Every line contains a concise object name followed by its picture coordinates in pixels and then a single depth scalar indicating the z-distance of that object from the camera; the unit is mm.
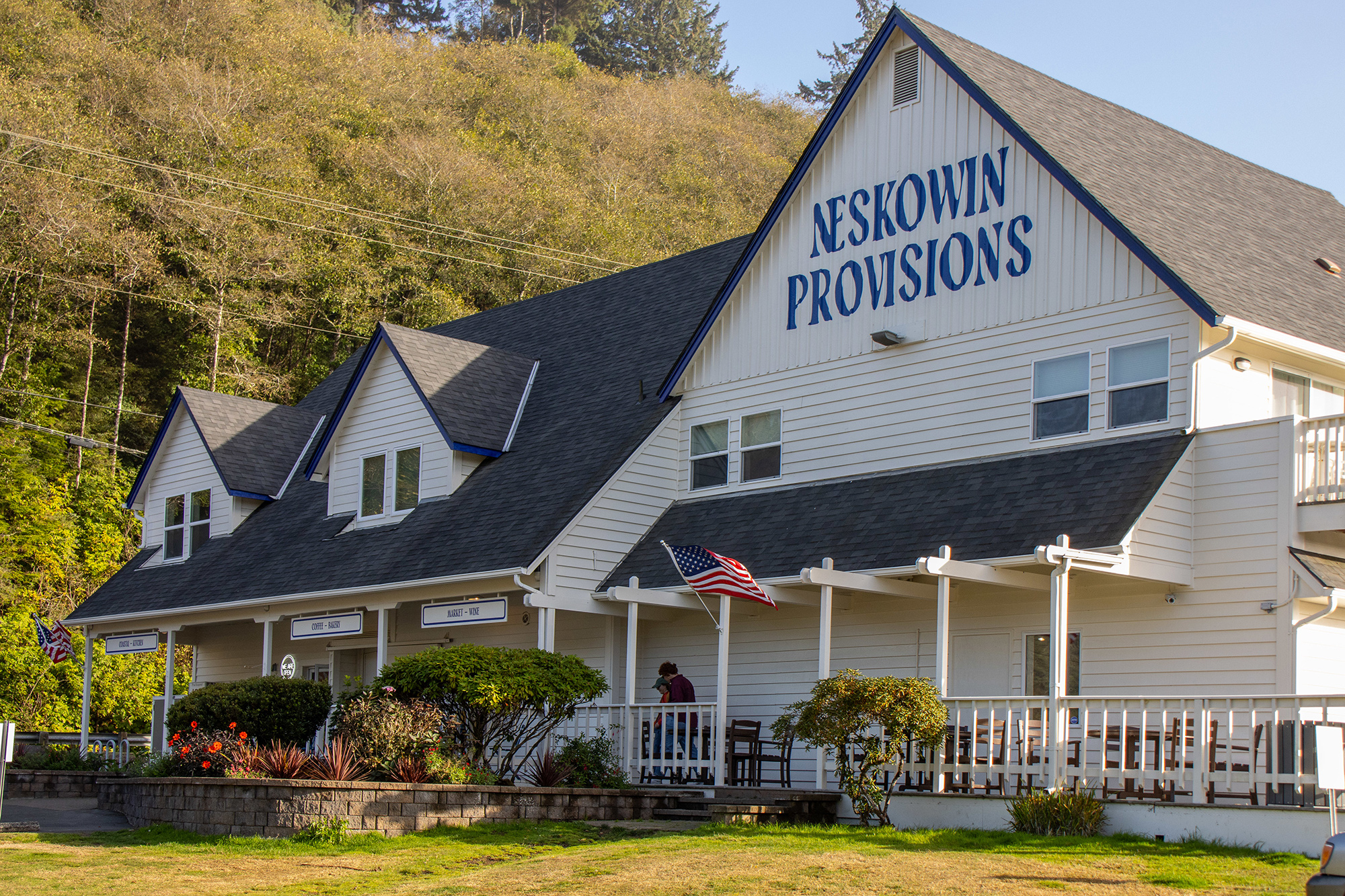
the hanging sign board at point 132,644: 27812
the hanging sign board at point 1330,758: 11000
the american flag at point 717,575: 17125
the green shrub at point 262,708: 19078
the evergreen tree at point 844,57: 99000
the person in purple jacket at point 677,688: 19297
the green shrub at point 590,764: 18109
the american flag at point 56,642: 28141
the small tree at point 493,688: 17062
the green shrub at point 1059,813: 13758
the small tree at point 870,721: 15047
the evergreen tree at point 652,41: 97562
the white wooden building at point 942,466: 15484
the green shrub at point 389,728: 16312
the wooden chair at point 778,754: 17734
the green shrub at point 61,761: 25984
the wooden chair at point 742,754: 18141
